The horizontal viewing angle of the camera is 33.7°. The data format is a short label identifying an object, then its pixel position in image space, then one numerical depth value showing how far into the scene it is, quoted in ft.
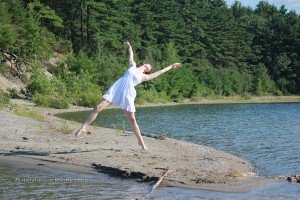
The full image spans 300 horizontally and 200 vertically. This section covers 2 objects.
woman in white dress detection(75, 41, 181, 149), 39.83
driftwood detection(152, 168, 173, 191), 31.76
